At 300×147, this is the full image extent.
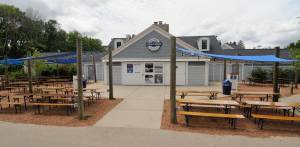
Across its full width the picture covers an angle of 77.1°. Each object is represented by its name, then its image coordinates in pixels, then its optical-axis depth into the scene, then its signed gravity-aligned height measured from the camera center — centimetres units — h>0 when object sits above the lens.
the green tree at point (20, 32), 3512 +746
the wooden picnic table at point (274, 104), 669 -136
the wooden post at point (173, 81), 631 -45
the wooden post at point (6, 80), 1488 -88
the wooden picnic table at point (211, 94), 945 -135
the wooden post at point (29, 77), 1162 -51
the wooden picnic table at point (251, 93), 912 -126
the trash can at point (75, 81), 1483 -100
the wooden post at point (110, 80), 1030 -65
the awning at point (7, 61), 1323 +55
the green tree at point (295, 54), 1176 +83
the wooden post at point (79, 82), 669 -49
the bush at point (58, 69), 2182 -18
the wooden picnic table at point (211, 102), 676 -129
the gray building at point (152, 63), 1653 +45
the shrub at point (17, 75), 2013 -68
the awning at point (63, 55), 850 +62
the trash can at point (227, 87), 1176 -123
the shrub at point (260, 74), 1828 -72
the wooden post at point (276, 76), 899 -44
